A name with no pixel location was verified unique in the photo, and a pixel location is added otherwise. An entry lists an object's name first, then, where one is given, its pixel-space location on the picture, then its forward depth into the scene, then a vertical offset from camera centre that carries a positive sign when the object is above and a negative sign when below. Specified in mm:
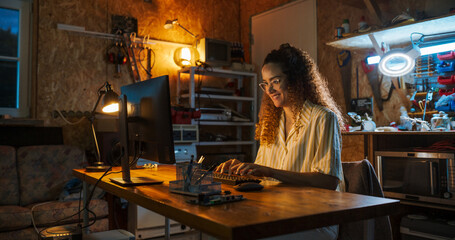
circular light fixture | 2939 +523
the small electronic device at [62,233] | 1865 -530
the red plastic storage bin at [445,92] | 3030 +302
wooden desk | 845 -209
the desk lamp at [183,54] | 4484 +899
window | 3836 +753
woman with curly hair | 1523 +6
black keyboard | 1413 -188
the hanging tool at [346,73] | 3787 +567
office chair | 1455 -250
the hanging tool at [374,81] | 3545 +457
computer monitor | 1377 +19
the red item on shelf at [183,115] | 3846 +148
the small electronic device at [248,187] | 1285 -195
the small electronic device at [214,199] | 1053 -198
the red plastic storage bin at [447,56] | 2989 +582
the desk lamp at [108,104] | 2053 +139
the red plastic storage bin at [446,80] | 3002 +395
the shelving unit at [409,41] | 2908 +774
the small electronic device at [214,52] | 4480 +930
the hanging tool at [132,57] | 4272 +818
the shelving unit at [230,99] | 4371 +373
